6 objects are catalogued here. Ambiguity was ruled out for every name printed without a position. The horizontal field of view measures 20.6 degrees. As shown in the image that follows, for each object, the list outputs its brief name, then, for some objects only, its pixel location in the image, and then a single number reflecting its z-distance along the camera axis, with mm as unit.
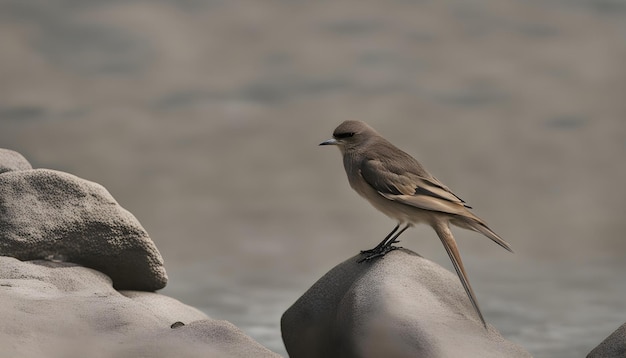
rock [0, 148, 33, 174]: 14984
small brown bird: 11797
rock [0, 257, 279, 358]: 10156
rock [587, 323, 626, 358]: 11446
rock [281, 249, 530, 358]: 10977
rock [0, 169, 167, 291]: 13445
